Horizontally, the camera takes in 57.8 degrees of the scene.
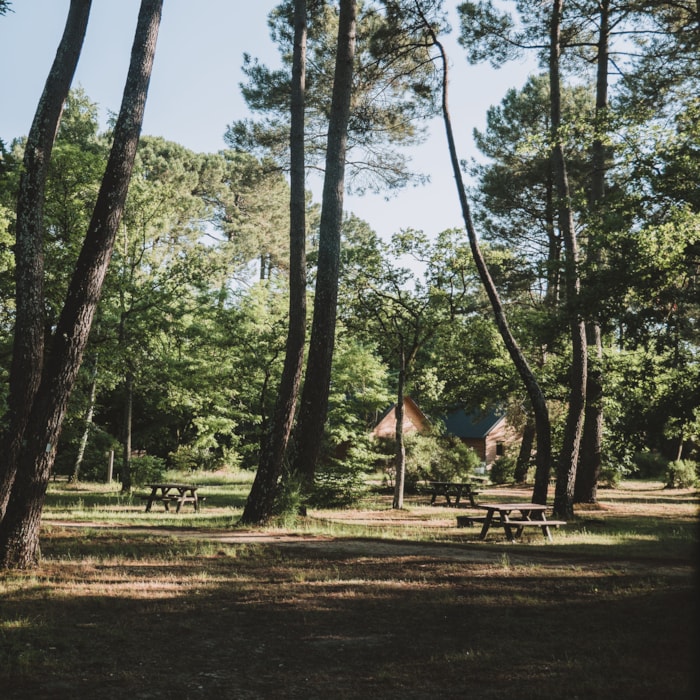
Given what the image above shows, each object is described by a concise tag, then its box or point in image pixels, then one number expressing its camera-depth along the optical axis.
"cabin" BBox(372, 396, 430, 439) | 35.53
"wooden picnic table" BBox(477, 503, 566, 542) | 11.52
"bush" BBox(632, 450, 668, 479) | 37.47
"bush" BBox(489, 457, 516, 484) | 31.56
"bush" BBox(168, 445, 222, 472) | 30.05
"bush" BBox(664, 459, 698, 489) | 28.97
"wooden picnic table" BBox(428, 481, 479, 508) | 20.43
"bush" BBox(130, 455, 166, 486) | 23.03
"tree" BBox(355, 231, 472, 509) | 19.09
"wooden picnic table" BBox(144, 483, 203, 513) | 15.69
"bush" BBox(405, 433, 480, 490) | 23.95
